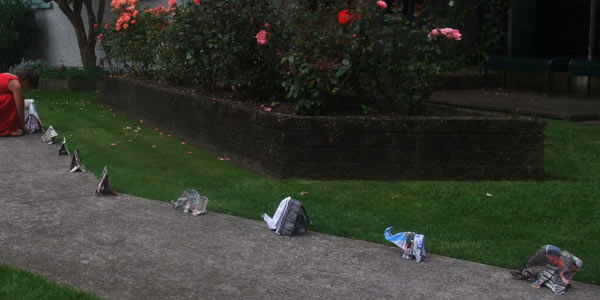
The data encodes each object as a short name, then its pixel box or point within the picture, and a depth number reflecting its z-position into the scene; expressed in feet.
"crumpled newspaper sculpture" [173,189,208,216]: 18.58
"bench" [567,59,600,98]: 45.44
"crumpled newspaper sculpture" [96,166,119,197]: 20.18
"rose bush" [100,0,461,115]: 23.29
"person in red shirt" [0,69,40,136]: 31.32
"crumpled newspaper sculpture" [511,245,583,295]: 13.55
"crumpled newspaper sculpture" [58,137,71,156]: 26.94
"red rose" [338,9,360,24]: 23.44
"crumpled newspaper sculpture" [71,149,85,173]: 23.66
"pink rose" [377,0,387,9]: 23.28
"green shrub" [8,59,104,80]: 55.98
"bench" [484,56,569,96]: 48.57
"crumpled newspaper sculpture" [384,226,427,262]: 15.15
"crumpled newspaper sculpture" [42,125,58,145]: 29.66
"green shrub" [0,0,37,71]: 68.74
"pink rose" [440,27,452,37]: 23.19
